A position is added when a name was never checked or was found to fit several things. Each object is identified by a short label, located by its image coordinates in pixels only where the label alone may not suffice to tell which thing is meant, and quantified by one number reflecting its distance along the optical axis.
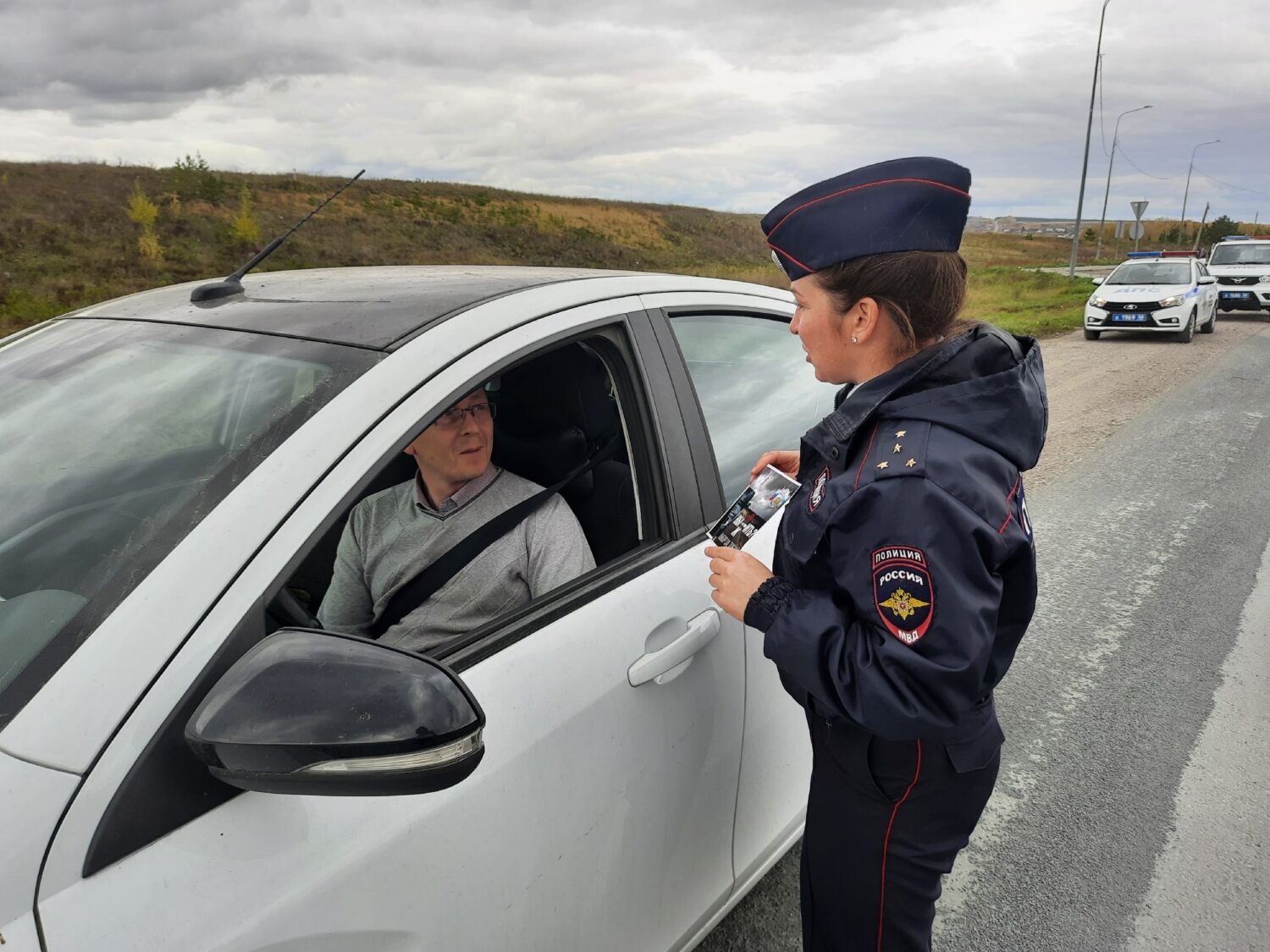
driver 1.81
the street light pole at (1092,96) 22.97
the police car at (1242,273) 18.25
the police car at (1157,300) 14.29
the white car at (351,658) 1.00
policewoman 1.28
